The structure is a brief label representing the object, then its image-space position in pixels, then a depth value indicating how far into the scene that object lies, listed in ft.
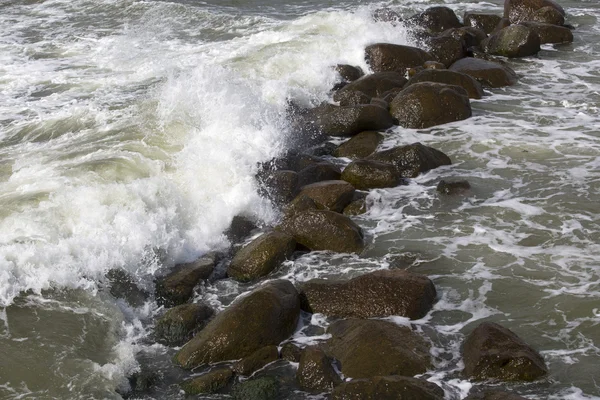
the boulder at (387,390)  16.53
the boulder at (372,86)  37.75
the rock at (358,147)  31.68
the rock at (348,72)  40.78
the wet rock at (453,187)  27.81
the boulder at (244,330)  19.22
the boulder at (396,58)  41.52
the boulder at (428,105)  34.35
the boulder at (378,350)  17.95
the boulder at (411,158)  29.63
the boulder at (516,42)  44.01
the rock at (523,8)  49.62
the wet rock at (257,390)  17.54
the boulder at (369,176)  28.58
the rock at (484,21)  49.57
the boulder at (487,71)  39.37
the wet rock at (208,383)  18.10
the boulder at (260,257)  23.38
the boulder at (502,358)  17.60
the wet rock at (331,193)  26.76
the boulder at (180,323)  20.52
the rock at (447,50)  43.09
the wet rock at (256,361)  18.76
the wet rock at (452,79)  36.94
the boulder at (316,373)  17.85
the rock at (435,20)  48.62
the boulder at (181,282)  22.47
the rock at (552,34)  46.73
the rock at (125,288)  22.63
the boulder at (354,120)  33.35
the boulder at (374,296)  20.45
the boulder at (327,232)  24.45
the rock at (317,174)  28.81
